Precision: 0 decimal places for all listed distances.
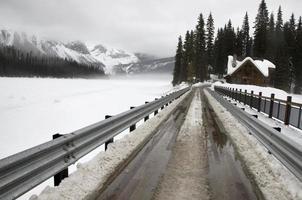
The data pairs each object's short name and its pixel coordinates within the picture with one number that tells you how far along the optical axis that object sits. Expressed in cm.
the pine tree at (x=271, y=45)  7891
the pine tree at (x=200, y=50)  7988
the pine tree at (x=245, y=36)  9812
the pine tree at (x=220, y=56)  9394
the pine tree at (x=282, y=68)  6969
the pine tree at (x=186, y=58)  8494
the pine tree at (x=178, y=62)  8944
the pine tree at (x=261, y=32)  8150
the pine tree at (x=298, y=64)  7138
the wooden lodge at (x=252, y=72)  6605
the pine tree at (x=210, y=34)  8875
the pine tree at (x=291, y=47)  7386
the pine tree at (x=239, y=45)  9148
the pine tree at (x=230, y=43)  9188
